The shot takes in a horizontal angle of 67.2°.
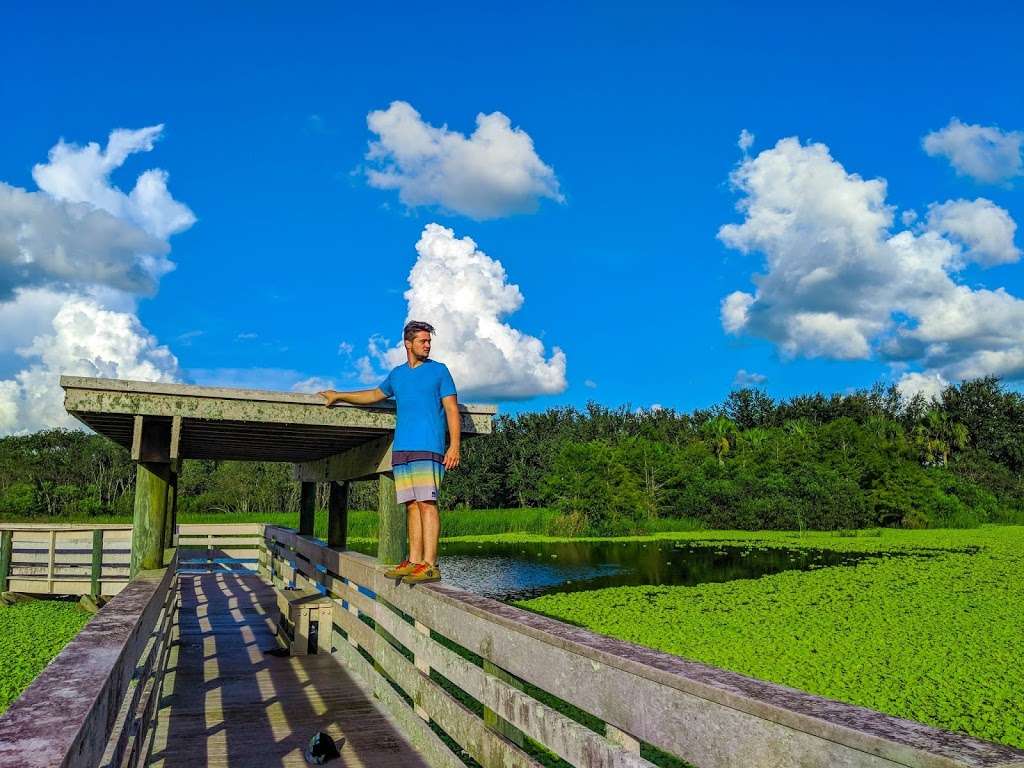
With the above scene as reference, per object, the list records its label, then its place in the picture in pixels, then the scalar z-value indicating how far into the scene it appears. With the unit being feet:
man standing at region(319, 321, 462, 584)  14.01
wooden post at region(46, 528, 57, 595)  41.39
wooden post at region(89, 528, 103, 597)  39.09
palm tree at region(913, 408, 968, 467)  177.17
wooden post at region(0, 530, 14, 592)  40.55
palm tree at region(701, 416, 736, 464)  179.52
